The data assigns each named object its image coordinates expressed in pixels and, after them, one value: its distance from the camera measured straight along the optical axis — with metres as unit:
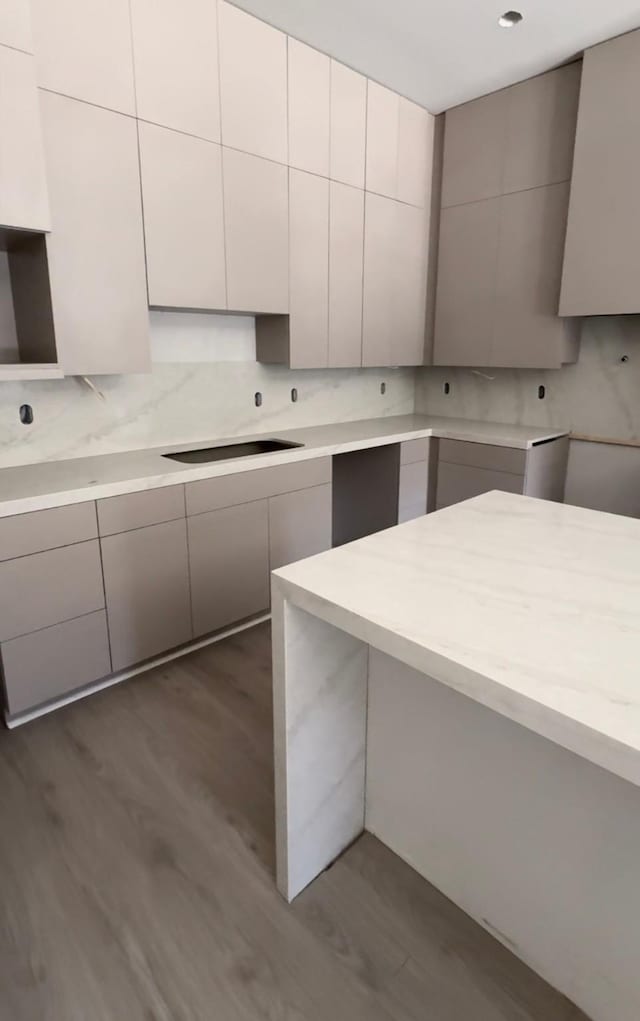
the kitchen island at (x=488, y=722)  0.85
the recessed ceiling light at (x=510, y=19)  2.38
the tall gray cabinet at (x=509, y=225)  2.95
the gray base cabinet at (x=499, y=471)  3.11
